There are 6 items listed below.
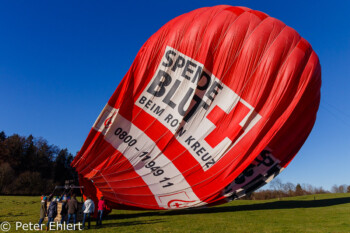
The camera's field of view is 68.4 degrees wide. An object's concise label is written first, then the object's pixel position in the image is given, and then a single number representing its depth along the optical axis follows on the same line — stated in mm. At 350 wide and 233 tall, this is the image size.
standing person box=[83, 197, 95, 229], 9172
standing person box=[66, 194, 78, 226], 9203
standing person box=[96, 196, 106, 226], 9767
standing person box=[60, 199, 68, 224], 9708
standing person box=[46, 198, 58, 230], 9117
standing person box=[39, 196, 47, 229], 9469
